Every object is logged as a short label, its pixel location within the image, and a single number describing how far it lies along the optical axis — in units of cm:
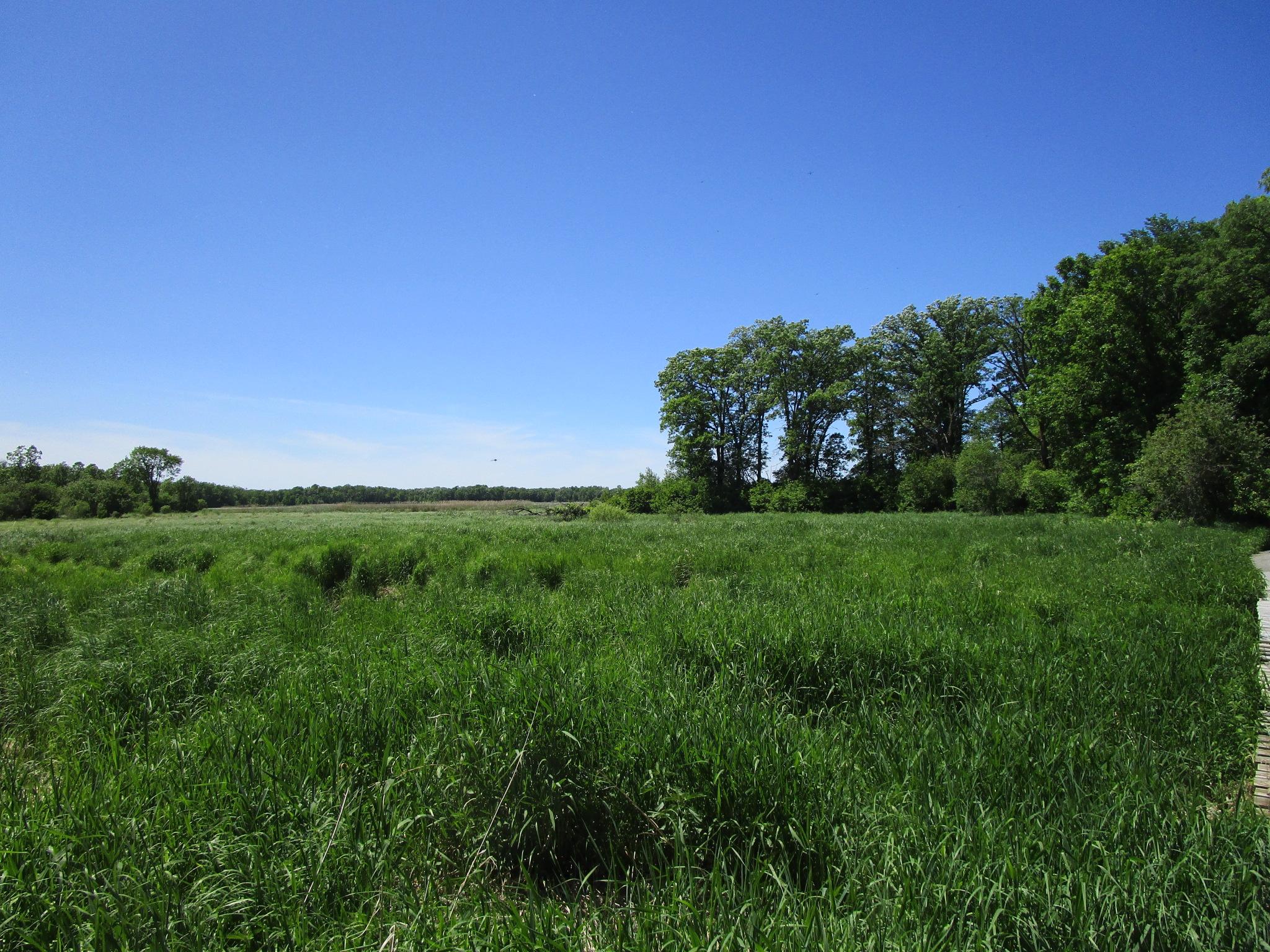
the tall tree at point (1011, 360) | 4109
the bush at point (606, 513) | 3742
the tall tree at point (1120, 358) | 2684
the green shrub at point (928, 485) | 4003
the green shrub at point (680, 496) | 4744
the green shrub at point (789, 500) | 4450
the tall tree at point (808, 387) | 4712
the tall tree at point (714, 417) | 5072
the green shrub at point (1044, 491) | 3200
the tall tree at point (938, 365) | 4334
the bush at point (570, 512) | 4488
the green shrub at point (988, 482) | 3347
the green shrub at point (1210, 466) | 1891
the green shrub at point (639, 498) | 5081
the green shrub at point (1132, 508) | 2230
